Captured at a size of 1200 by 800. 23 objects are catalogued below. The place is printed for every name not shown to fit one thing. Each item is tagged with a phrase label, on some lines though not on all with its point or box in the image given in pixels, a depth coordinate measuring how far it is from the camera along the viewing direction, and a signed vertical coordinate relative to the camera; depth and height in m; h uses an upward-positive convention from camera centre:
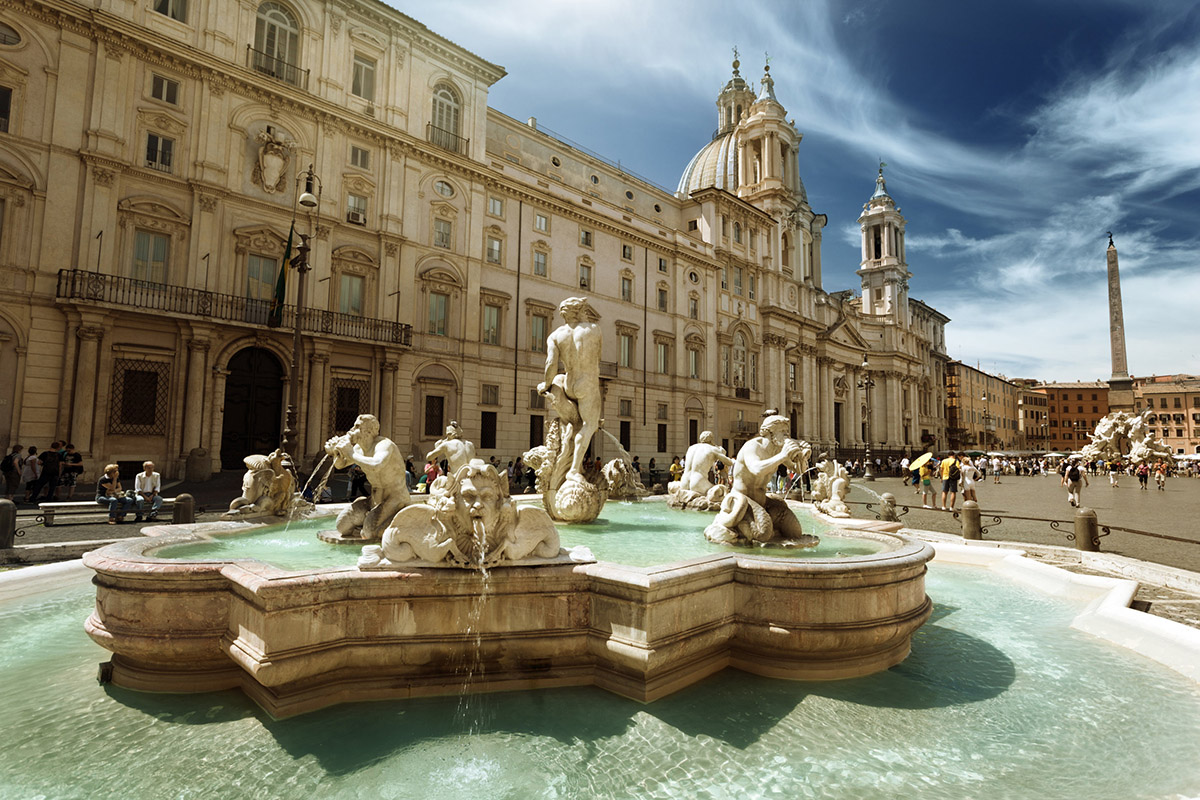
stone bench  10.60 -1.30
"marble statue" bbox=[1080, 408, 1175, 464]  42.41 +1.25
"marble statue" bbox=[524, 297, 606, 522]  6.91 +0.42
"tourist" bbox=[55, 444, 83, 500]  14.18 -0.78
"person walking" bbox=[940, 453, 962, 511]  15.29 -0.51
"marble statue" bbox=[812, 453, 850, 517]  9.15 -0.63
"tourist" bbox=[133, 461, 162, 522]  10.89 -0.92
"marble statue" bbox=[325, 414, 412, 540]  4.88 -0.26
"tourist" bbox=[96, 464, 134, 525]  10.38 -1.06
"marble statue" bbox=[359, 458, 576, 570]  3.56 -0.51
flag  17.81 +4.17
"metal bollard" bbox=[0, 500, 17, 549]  7.14 -1.05
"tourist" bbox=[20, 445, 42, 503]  14.26 -0.80
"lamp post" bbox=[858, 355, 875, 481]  55.68 +4.84
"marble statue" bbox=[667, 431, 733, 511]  8.56 -0.52
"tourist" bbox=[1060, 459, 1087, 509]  16.38 -0.64
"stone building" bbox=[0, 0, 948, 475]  16.56 +7.13
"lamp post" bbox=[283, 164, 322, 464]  12.31 +1.88
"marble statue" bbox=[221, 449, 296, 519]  6.65 -0.57
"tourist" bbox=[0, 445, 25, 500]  13.79 -0.89
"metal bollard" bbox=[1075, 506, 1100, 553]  8.23 -1.03
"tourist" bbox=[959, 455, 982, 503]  12.14 -0.56
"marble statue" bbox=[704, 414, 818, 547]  5.26 -0.47
